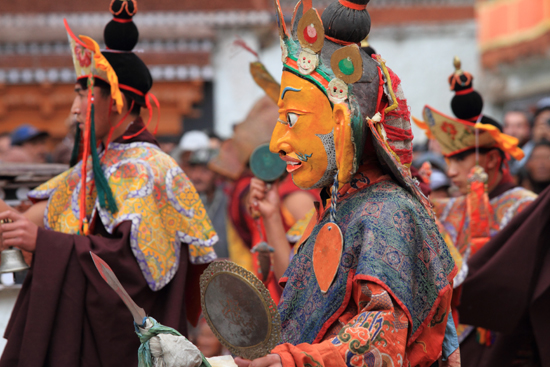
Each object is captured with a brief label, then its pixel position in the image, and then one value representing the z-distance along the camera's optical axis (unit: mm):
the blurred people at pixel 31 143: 13656
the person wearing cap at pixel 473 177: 7635
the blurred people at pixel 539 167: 10531
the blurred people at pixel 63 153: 11984
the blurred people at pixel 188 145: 15028
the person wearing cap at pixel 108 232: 5535
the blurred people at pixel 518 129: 12695
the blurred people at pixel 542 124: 11838
